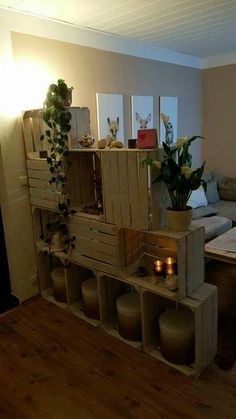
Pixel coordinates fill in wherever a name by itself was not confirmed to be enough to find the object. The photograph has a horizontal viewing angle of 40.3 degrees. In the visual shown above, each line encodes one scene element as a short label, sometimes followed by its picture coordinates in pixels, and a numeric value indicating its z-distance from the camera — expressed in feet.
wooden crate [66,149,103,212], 7.77
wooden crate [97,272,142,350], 7.57
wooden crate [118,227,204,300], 5.98
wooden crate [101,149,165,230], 6.00
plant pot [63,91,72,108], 7.32
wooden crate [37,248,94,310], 8.55
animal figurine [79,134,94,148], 7.44
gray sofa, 10.75
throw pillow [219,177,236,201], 14.02
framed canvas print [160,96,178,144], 12.67
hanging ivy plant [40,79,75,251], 7.17
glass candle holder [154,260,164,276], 6.77
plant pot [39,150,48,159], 8.09
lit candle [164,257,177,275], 6.46
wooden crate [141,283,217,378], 6.04
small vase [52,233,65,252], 8.37
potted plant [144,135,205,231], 5.82
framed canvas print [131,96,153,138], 11.40
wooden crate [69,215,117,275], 6.99
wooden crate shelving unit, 6.09
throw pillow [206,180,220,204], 13.73
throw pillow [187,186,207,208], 12.39
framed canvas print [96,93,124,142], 10.14
